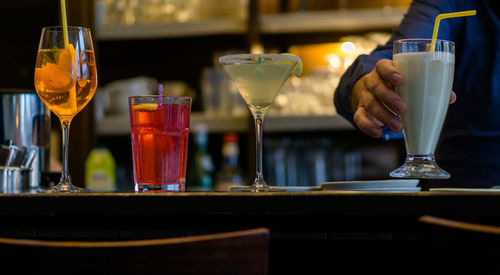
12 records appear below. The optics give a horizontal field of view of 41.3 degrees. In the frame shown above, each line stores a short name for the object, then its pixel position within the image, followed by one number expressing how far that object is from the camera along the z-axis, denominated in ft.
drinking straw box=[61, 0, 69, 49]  3.75
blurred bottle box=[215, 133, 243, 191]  10.14
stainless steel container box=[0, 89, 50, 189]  4.62
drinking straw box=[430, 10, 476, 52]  3.63
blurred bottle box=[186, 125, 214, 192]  10.38
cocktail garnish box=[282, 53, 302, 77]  3.93
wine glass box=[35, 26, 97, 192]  3.75
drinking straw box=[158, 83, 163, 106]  3.69
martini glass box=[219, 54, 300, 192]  3.64
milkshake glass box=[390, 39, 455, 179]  3.63
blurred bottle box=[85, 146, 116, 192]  9.93
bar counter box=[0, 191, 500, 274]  2.80
